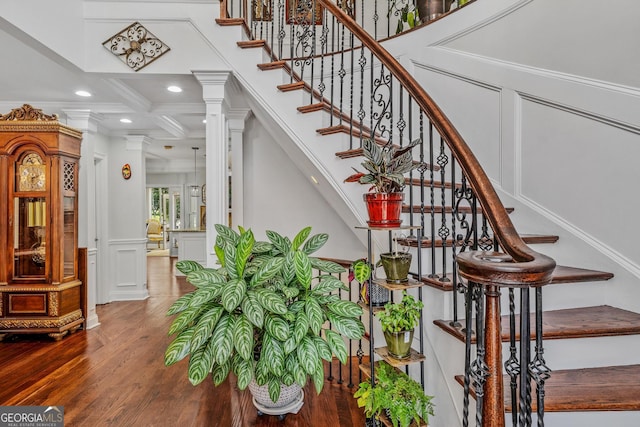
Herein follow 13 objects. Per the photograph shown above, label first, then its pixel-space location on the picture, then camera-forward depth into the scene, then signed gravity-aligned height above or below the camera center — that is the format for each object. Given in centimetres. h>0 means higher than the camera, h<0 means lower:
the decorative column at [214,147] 278 +51
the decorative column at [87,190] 402 +23
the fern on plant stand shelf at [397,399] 161 -92
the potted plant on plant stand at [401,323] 164 -55
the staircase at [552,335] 126 -54
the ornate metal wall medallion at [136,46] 278 +133
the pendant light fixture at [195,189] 920 +57
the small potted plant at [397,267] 173 -29
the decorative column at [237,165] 408 +54
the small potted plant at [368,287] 185 -44
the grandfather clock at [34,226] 349 -18
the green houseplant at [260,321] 178 -60
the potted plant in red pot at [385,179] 167 +15
